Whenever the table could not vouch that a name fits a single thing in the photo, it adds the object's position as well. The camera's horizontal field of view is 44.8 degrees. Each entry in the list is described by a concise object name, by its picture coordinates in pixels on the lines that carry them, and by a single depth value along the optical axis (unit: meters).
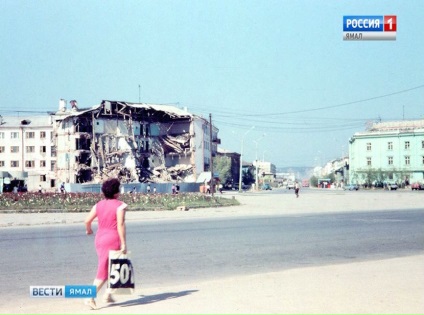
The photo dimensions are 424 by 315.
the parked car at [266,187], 108.81
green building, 94.38
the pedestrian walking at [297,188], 51.35
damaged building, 66.00
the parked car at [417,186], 82.50
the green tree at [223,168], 97.81
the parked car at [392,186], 85.10
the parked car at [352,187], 91.61
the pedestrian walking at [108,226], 6.46
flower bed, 26.83
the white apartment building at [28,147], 86.88
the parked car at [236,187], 105.90
